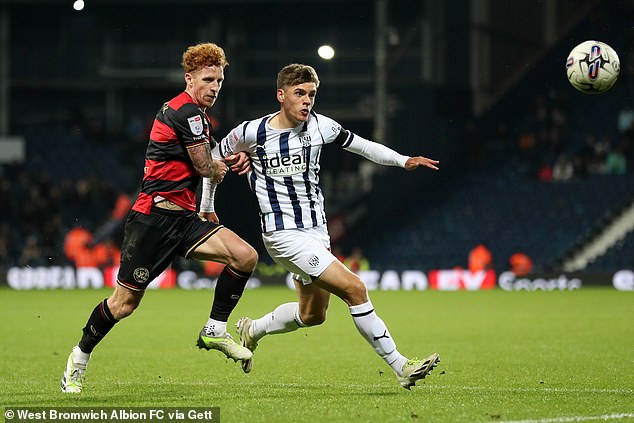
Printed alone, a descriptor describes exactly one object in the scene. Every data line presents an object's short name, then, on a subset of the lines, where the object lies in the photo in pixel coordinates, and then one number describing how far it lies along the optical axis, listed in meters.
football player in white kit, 15.66
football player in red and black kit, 15.59
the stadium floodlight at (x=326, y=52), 74.75
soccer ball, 19.56
